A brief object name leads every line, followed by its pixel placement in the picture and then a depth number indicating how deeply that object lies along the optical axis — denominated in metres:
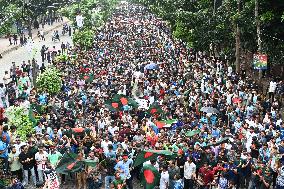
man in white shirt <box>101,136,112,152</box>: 10.85
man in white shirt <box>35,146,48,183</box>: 10.39
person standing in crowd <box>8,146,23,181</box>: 10.50
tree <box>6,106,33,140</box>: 12.69
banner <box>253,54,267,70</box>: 16.84
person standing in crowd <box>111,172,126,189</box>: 9.20
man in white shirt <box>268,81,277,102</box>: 17.21
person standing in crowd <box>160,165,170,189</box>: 9.53
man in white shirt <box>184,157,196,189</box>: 9.94
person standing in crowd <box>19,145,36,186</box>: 10.44
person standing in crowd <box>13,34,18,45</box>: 37.49
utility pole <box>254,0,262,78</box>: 17.49
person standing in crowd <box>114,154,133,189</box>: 9.82
